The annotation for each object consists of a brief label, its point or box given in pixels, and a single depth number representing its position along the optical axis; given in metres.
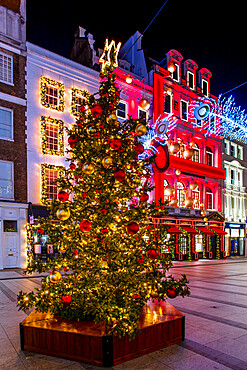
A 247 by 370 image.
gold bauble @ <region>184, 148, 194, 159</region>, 14.51
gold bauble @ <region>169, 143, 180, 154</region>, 12.35
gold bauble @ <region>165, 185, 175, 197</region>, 15.23
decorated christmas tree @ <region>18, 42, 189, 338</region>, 4.79
